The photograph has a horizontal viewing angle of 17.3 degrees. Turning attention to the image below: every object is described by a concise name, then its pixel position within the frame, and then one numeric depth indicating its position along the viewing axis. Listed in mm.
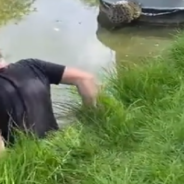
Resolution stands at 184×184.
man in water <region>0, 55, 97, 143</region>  3291
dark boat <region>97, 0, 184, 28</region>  6285
